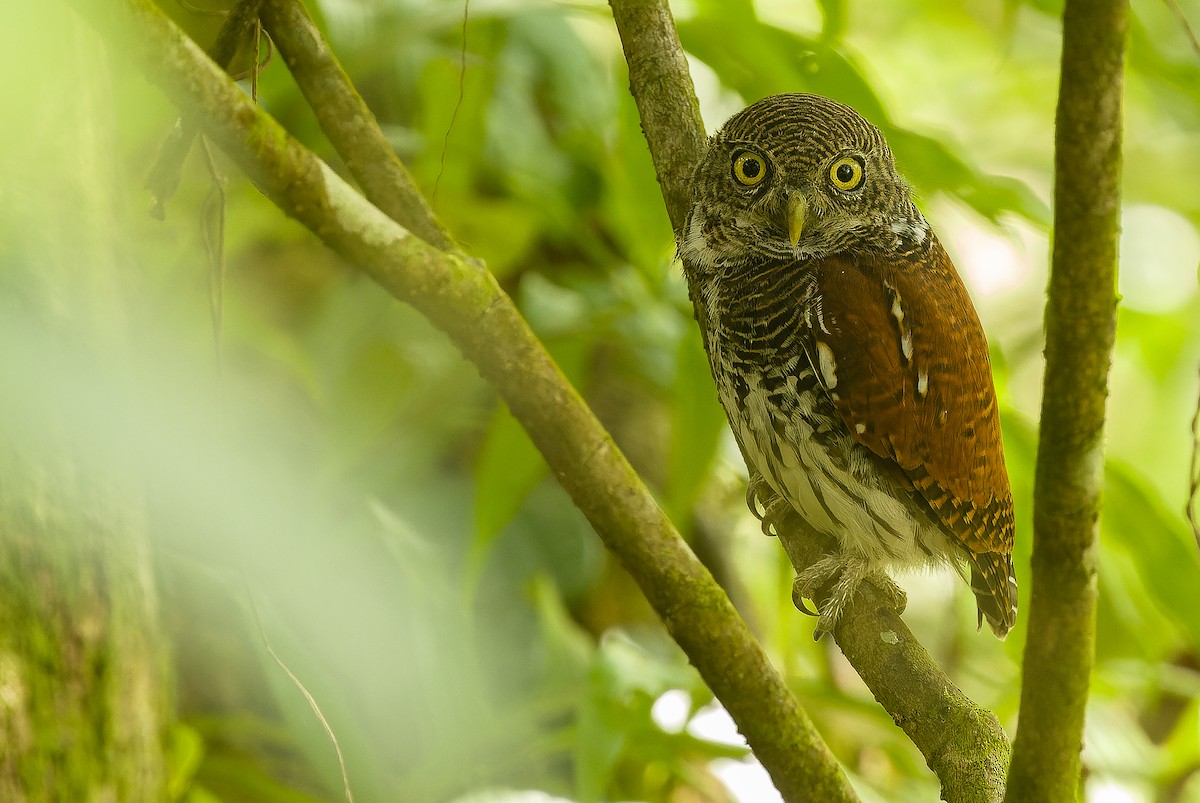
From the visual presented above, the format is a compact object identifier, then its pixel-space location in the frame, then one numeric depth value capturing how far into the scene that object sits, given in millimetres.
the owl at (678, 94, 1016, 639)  6138
